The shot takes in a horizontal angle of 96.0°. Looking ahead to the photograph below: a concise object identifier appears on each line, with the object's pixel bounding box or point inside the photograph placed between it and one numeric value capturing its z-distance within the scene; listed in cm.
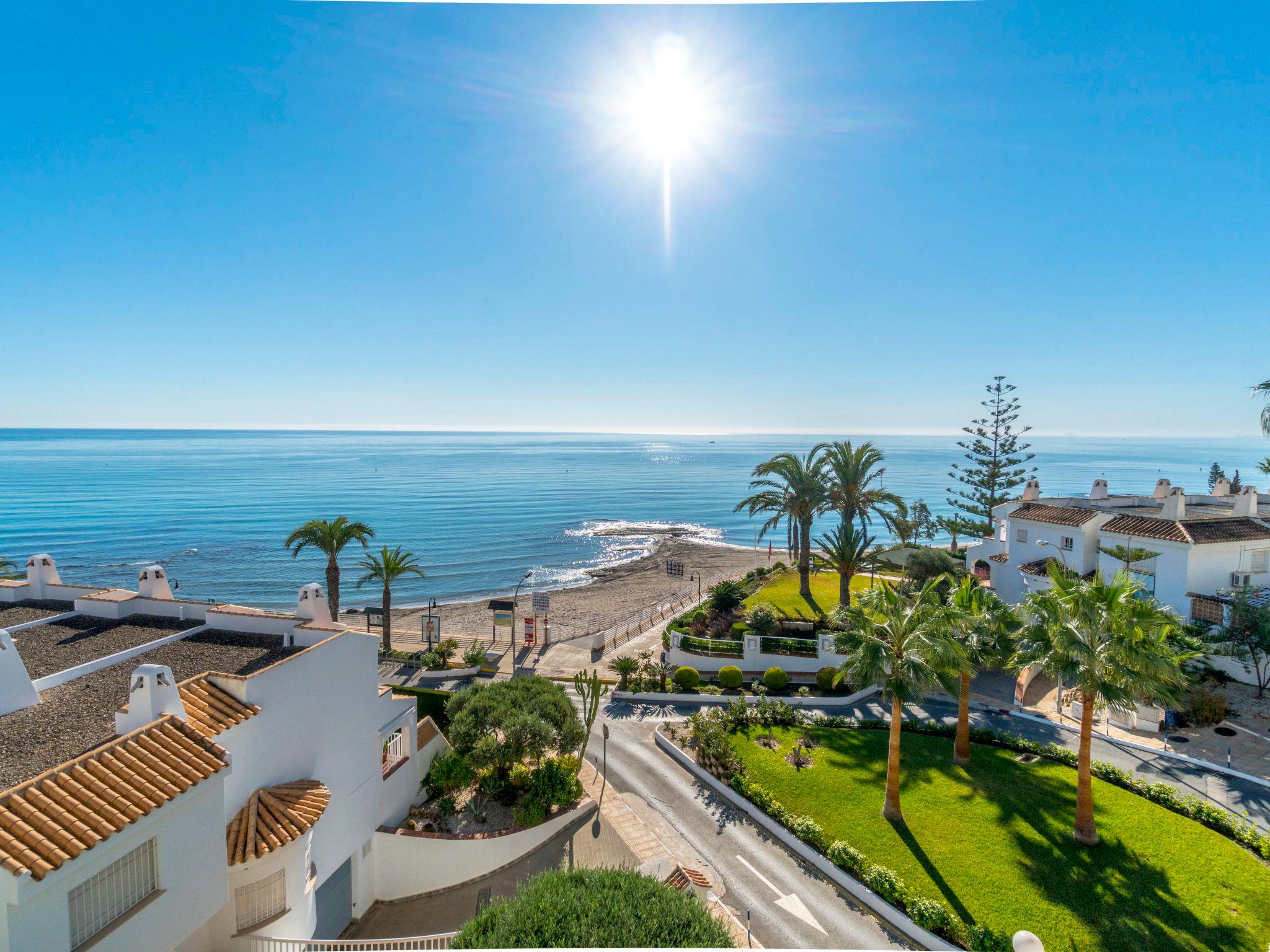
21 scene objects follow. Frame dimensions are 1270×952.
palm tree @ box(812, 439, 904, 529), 3262
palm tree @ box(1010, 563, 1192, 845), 1248
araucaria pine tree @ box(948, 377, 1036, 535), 4594
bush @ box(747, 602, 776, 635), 2745
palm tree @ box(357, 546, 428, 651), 3044
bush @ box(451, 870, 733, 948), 776
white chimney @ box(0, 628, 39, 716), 905
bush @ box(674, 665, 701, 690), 2416
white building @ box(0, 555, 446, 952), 648
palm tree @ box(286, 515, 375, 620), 2959
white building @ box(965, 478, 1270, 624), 2466
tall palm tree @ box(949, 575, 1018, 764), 1608
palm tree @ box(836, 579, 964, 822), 1405
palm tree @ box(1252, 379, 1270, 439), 2333
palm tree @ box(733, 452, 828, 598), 3266
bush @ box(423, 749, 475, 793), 1609
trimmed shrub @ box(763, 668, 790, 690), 2389
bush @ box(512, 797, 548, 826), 1424
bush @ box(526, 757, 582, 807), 1495
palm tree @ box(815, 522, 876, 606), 2945
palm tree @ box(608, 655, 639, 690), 2433
